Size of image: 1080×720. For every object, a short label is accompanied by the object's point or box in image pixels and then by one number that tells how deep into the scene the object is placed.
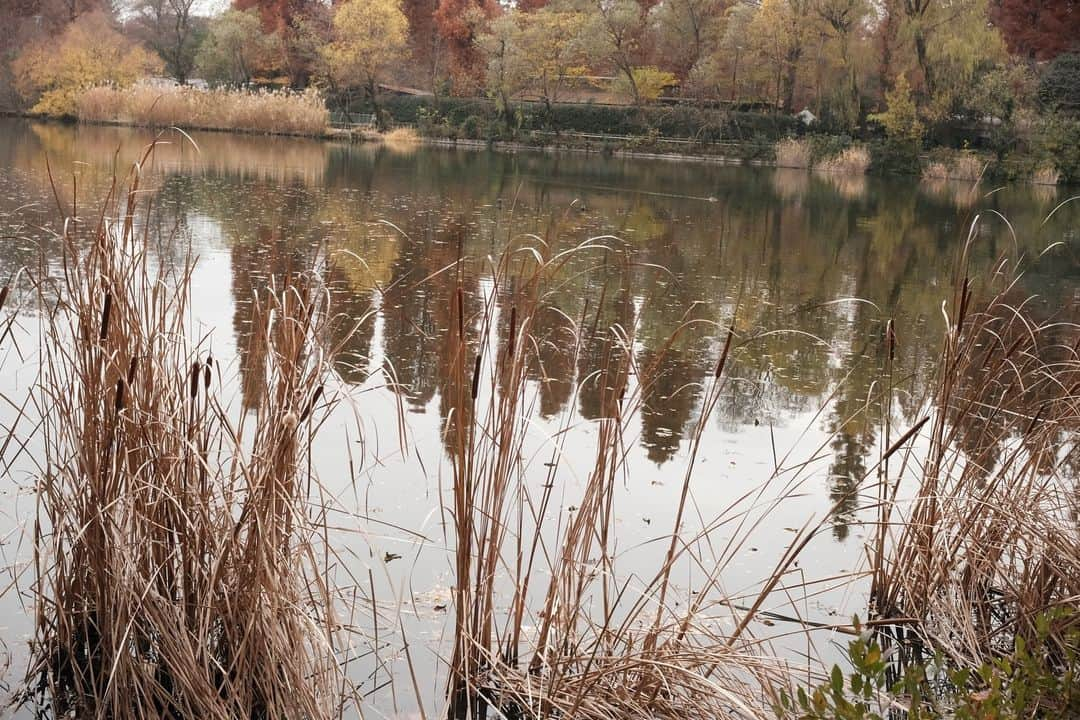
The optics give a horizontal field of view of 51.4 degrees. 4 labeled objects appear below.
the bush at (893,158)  25.06
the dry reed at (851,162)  25.12
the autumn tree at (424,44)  37.97
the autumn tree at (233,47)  36.28
